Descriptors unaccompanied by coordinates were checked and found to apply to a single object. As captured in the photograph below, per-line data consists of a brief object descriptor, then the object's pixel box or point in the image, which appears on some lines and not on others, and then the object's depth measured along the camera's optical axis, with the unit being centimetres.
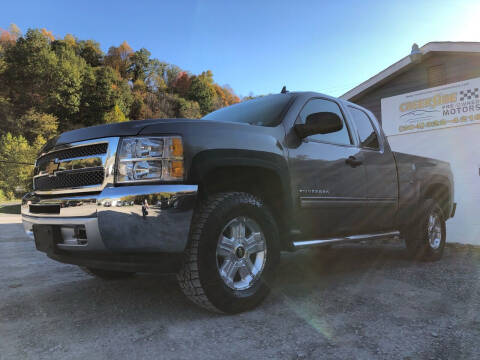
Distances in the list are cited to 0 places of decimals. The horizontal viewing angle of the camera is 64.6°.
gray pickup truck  230
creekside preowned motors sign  870
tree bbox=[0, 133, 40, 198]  2869
